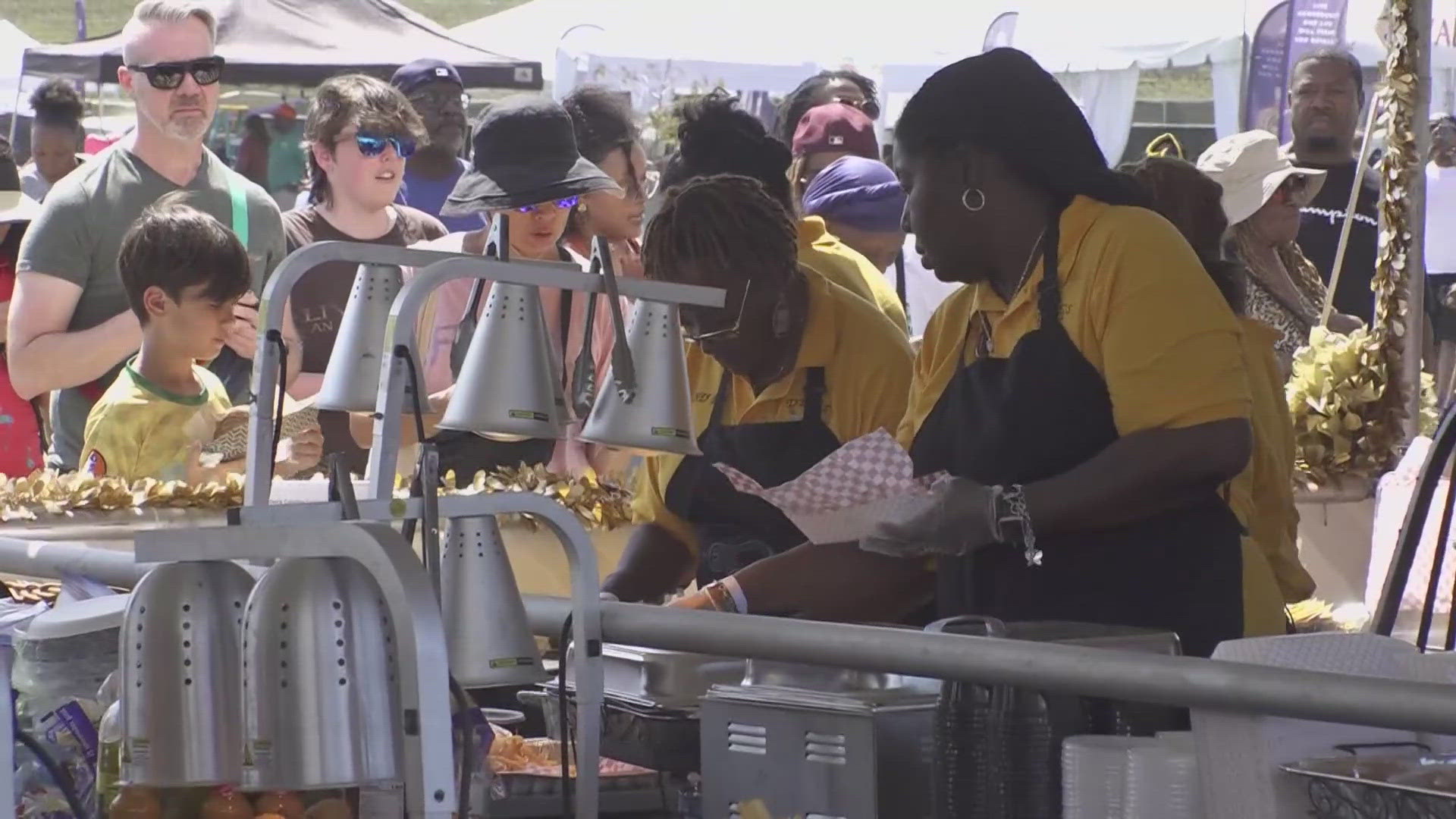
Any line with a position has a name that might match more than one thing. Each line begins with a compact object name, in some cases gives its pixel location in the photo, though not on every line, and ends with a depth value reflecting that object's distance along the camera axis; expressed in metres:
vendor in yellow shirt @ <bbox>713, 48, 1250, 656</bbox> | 4.71
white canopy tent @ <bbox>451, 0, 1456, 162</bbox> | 20.30
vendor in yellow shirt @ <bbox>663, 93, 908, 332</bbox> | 7.79
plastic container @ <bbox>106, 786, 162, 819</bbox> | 3.83
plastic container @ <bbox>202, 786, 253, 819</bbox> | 3.80
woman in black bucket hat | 8.17
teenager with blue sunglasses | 9.72
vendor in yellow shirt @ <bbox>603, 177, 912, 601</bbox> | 5.87
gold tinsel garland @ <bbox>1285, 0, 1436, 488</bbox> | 9.38
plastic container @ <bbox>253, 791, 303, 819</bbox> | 3.77
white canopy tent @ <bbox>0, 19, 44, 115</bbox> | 22.69
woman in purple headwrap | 9.79
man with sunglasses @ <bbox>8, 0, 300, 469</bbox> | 8.84
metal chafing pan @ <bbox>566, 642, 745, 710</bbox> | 4.65
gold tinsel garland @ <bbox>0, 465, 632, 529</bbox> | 8.05
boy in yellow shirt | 8.27
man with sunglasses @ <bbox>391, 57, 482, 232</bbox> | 12.47
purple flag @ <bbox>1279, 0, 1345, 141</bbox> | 18.52
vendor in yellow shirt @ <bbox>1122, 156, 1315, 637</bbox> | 5.75
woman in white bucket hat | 9.83
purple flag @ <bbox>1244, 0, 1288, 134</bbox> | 18.86
